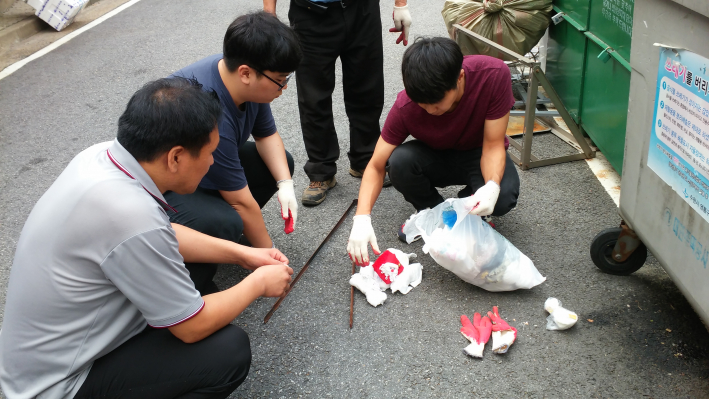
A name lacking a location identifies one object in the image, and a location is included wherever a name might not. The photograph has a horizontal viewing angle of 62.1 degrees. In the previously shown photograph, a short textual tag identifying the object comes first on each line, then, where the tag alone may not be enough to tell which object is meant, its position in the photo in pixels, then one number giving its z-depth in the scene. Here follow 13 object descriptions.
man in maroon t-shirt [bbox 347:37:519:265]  2.22
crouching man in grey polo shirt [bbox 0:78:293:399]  1.44
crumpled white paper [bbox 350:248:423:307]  2.48
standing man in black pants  3.01
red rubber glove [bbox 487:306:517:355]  2.10
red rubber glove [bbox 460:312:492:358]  2.12
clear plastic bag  2.30
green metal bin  2.91
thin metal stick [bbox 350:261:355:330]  2.38
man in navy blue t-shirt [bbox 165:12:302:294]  2.15
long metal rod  2.40
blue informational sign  1.60
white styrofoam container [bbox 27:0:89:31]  6.73
